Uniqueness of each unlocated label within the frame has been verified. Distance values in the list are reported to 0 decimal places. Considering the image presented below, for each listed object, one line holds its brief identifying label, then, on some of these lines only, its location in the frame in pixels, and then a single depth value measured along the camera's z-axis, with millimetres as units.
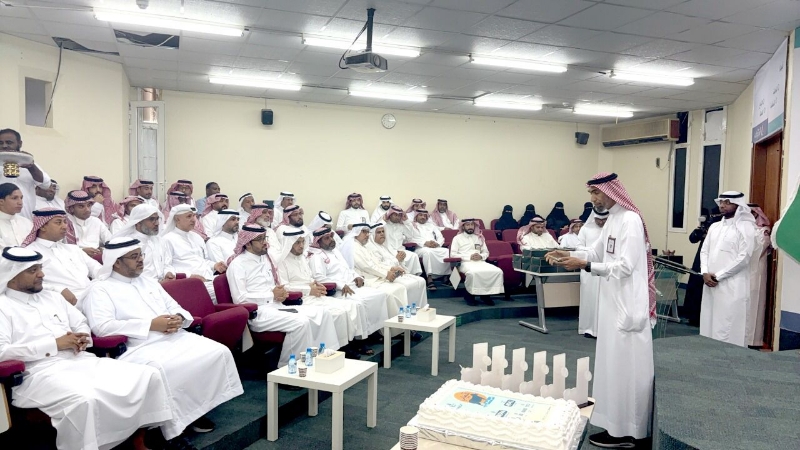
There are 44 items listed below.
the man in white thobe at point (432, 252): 8797
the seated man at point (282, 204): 8922
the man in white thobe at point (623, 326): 3607
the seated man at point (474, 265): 7895
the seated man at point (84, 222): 5805
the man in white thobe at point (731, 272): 5777
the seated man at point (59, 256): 4375
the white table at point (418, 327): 5180
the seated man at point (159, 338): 3441
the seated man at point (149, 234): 4910
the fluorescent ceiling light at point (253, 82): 8430
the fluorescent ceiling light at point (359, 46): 6203
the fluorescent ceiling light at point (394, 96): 9383
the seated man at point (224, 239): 6312
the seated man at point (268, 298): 4570
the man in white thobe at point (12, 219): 4809
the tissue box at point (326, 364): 3713
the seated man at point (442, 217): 10953
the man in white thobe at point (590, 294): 6852
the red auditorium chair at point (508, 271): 8297
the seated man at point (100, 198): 6668
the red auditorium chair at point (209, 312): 4055
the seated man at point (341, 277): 5770
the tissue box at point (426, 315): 5398
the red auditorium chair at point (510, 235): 10312
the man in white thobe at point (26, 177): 5457
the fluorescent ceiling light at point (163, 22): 5410
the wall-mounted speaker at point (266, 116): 9970
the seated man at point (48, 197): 5945
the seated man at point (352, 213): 10414
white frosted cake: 2316
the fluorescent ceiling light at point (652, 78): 7586
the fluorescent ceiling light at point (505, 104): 10031
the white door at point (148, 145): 8453
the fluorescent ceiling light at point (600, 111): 10414
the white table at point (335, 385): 3498
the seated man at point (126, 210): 6473
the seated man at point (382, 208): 10625
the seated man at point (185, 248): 5762
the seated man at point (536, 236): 8852
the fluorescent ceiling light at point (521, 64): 6965
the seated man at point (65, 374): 2793
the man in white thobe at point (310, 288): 5309
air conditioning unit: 10695
